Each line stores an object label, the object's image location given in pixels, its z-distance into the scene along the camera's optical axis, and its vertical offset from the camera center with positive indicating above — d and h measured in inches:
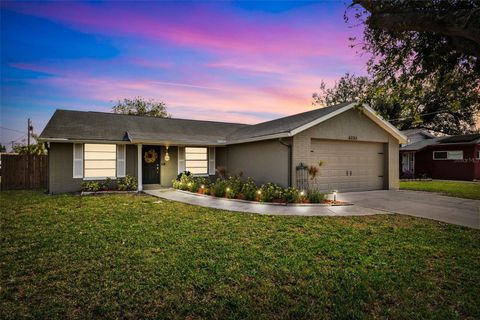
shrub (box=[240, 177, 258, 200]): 369.4 -45.7
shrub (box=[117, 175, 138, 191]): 481.8 -44.7
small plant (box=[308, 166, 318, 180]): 381.7 -14.5
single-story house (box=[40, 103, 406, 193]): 429.7 +22.7
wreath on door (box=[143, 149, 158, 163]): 533.6 +11.5
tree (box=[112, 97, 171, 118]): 1245.7 +278.6
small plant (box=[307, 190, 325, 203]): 344.2 -49.5
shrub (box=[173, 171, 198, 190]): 474.9 -40.2
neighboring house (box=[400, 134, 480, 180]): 768.6 +14.2
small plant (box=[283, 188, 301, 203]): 341.6 -48.2
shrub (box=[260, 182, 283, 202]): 354.6 -47.5
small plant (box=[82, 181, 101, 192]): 459.5 -46.4
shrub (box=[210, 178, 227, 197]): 404.4 -46.1
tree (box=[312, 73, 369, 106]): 1341.0 +400.2
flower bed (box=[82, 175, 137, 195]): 460.8 -46.7
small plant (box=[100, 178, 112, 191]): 476.1 -44.7
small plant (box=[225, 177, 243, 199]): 389.1 -43.2
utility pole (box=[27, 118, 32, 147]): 1049.6 +151.8
